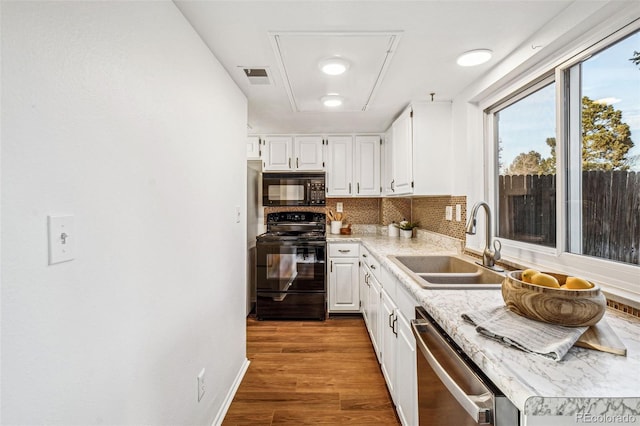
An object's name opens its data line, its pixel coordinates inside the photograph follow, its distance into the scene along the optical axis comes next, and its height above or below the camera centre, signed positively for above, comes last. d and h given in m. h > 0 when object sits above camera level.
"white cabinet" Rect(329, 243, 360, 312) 3.23 -0.70
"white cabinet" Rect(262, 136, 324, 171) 3.49 +0.65
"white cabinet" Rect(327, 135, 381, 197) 3.53 +0.53
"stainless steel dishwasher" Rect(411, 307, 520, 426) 0.72 -0.50
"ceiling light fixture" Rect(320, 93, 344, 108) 2.27 +0.85
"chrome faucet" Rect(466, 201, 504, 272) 1.69 -0.25
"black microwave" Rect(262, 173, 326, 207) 3.45 +0.20
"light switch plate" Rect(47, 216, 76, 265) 0.66 -0.07
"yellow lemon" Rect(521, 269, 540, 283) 1.00 -0.23
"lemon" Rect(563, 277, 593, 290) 0.89 -0.23
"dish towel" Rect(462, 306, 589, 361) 0.76 -0.35
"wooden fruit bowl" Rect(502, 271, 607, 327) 0.83 -0.28
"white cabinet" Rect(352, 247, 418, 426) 1.42 -0.77
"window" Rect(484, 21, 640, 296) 1.13 +0.20
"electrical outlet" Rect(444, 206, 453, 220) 2.49 -0.04
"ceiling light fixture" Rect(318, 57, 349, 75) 1.69 +0.83
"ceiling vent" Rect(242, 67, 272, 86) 1.85 +0.85
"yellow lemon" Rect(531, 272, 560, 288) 0.93 -0.23
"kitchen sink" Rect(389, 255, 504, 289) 1.46 -0.38
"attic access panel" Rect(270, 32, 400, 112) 1.47 +0.84
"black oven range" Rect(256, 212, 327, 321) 3.16 -0.74
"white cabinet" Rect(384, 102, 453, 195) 2.44 +0.48
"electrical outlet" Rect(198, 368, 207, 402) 1.47 -0.88
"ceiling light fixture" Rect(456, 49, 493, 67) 1.61 +0.84
